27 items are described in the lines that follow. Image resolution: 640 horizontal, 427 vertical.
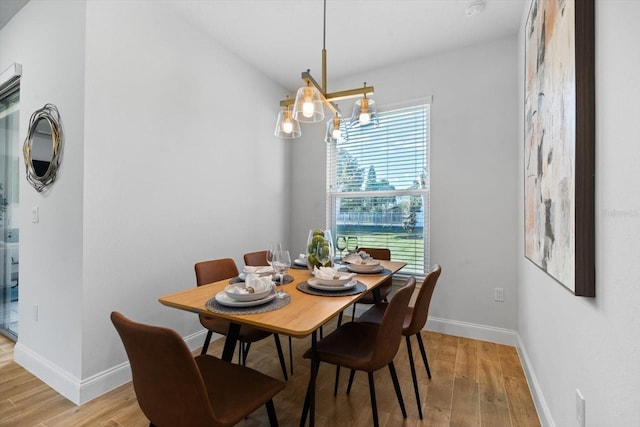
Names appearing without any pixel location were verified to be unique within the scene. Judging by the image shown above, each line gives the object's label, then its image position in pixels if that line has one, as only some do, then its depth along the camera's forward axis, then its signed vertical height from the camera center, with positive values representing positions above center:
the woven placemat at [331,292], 1.50 -0.40
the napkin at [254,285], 1.36 -0.33
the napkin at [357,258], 2.14 -0.33
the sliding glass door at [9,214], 2.62 +0.00
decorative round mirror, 2.00 +0.48
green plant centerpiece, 1.88 -0.22
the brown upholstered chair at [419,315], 1.68 -0.61
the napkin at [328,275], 1.60 -0.33
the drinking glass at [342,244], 2.42 -0.24
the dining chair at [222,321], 1.80 -0.69
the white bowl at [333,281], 1.57 -0.35
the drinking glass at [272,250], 1.72 -0.21
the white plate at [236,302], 1.29 -0.39
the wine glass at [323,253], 1.87 -0.24
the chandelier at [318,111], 1.80 +0.73
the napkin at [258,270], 1.83 -0.35
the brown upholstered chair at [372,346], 1.33 -0.69
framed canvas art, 0.98 +0.30
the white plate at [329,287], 1.55 -0.38
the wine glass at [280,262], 1.70 -0.27
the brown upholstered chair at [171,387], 0.88 -0.55
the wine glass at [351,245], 2.45 -0.25
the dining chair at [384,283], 2.59 -0.59
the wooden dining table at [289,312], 1.11 -0.41
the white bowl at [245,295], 1.31 -0.36
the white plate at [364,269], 1.99 -0.37
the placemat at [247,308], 1.24 -0.41
